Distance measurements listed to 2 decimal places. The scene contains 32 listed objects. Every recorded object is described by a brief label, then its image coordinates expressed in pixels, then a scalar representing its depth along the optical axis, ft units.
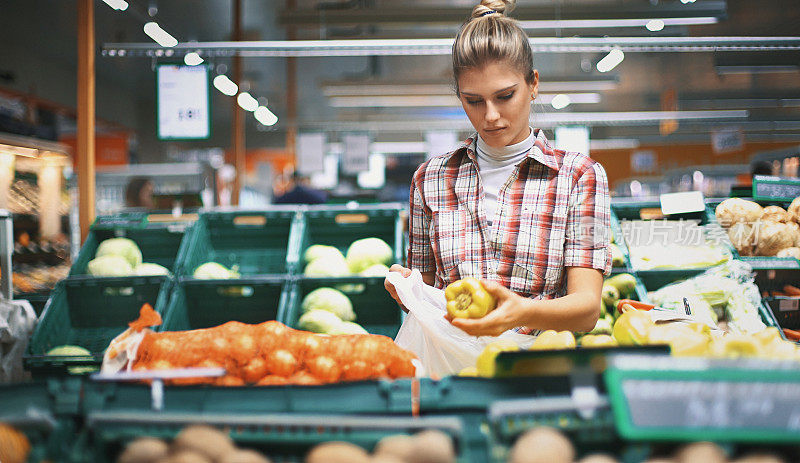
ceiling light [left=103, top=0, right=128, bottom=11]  14.24
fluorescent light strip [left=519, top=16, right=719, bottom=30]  20.71
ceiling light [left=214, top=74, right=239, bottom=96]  23.02
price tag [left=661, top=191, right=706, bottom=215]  11.53
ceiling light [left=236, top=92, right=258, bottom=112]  26.13
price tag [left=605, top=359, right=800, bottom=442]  3.04
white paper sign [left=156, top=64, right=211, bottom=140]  19.47
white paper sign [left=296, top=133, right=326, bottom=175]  39.63
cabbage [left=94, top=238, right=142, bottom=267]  12.99
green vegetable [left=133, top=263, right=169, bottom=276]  12.55
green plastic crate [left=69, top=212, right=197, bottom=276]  13.47
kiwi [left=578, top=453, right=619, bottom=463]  3.11
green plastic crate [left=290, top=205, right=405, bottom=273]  13.70
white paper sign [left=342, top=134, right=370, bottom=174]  39.42
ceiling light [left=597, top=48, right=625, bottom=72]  20.66
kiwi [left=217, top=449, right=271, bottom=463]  3.18
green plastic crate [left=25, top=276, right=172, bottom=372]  11.42
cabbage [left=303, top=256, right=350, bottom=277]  12.77
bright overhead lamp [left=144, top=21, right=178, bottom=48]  15.93
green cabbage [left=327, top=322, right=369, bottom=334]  11.27
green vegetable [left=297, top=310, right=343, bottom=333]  11.27
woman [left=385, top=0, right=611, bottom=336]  5.81
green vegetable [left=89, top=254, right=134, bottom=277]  12.41
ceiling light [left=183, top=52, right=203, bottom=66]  17.38
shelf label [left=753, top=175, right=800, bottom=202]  12.03
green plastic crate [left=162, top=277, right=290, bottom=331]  11.86
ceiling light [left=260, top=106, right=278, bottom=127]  32.55
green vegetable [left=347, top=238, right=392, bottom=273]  13.29
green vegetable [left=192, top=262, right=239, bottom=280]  12.53
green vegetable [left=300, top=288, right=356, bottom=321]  11.82
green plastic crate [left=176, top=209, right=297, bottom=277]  13.74
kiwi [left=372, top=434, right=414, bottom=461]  3.15
